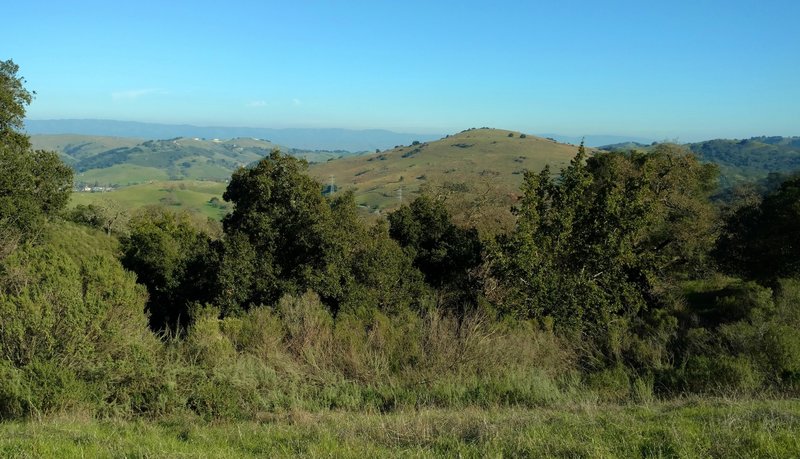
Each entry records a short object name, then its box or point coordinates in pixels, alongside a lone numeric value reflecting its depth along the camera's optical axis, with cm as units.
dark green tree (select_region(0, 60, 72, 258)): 1977
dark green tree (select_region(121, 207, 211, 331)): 2109
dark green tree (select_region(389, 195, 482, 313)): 2142
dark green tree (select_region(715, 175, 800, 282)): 2028
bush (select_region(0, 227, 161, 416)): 878
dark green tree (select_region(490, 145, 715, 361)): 1727
